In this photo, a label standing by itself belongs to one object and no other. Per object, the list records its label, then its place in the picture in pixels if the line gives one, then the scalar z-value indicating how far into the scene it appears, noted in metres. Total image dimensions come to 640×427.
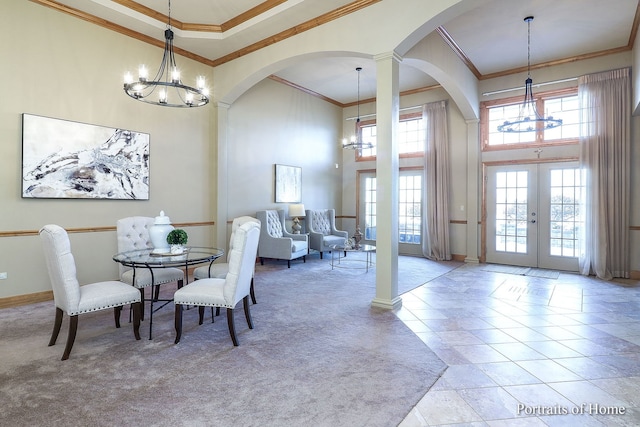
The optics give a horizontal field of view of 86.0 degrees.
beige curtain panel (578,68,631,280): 5.58
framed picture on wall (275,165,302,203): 7.40
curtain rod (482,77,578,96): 6.17
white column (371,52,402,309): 3.90
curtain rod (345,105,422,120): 7.93
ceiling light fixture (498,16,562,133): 4.93
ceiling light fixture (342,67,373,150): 7.14
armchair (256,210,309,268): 6.47
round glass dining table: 2.98
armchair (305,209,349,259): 7.45
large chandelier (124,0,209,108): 3.46
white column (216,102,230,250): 6.01
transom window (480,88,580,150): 6.25
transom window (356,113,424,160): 8.05
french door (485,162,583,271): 6.23
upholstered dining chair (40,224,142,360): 2.67
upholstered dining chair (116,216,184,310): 3.49
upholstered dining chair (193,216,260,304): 3.84
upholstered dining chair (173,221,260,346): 2.90
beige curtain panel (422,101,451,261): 7.38
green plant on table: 3.40
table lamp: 7.28
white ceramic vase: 3.45
